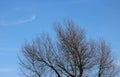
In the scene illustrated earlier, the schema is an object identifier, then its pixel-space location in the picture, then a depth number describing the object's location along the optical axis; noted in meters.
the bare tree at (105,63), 35.81
